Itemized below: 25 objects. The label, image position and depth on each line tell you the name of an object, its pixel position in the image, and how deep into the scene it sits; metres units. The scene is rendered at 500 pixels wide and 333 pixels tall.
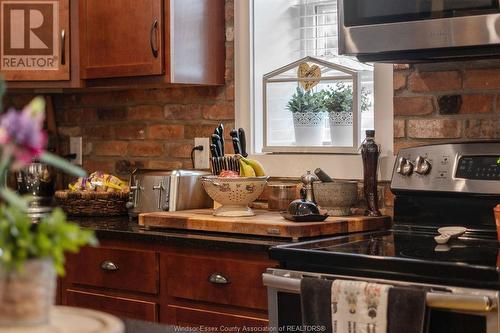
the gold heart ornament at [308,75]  3.07
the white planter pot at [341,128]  3.02
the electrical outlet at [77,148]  3.85
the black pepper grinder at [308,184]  2.87
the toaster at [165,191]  3.10
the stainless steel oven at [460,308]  1.89
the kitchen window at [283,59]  3.02
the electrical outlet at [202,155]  3.39
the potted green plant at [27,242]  0.94
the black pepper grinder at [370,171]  2.82
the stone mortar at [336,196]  2.84
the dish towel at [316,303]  2.11
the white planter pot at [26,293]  1.01
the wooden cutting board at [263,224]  2.54
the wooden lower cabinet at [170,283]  2.49
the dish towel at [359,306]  2.00
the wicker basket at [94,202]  3.29
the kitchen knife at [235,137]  2.97
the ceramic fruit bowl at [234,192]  2.80
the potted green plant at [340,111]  3.02
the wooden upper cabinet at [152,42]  3.17
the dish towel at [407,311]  1.96
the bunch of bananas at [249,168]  2.90
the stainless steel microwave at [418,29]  2.30
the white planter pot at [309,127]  3.09
